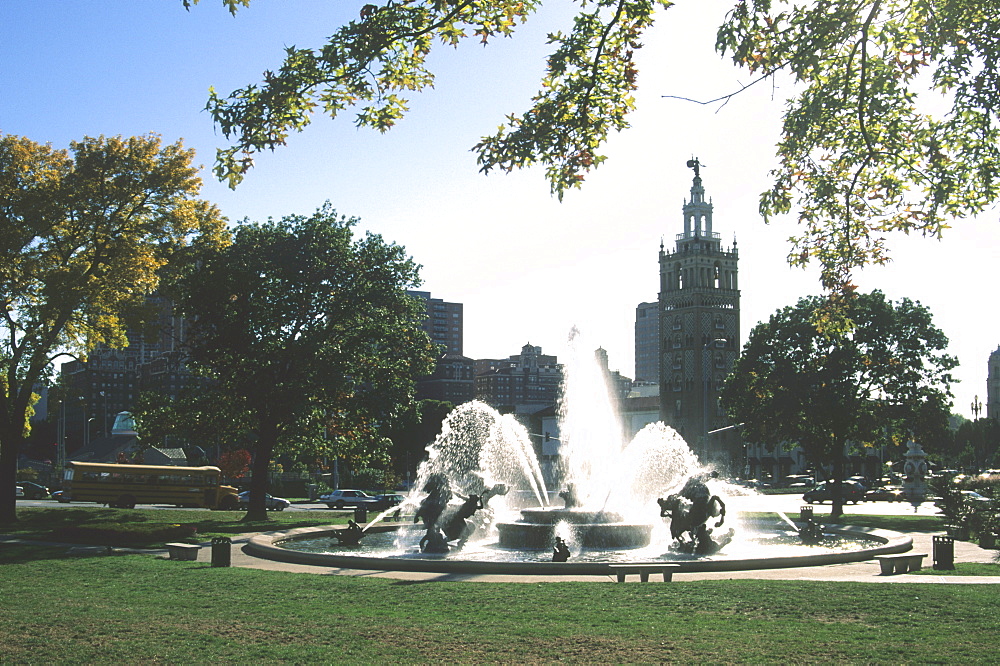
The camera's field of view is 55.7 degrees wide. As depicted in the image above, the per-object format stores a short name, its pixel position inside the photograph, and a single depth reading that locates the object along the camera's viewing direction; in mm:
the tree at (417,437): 98625
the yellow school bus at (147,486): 51250
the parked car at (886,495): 66194
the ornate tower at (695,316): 128125
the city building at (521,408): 143250
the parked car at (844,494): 61750
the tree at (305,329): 36812
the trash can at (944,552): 18938
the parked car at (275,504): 53344
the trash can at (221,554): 19477
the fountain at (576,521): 19953
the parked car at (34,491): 64438
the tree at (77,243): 31312
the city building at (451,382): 181375
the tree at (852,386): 45375
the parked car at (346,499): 57281
